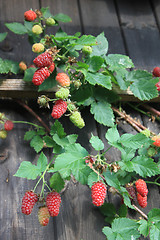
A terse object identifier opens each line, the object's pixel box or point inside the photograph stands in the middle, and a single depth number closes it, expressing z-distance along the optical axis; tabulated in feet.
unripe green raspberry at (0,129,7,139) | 2.52
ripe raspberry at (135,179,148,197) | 2.35
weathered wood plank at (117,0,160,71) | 3.11
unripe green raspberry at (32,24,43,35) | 2.56
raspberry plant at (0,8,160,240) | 2.24
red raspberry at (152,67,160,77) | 2.72
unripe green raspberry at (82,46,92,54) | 2.48
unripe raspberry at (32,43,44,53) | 2.40
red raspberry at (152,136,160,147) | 2.47
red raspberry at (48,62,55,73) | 2.40
